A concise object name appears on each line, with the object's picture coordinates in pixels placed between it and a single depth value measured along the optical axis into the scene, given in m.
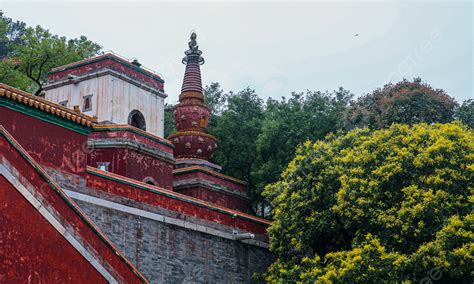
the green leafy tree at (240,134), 32.44
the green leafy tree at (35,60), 29.91
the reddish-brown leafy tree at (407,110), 30.00
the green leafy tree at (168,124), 40.03
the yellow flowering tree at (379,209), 17.70
